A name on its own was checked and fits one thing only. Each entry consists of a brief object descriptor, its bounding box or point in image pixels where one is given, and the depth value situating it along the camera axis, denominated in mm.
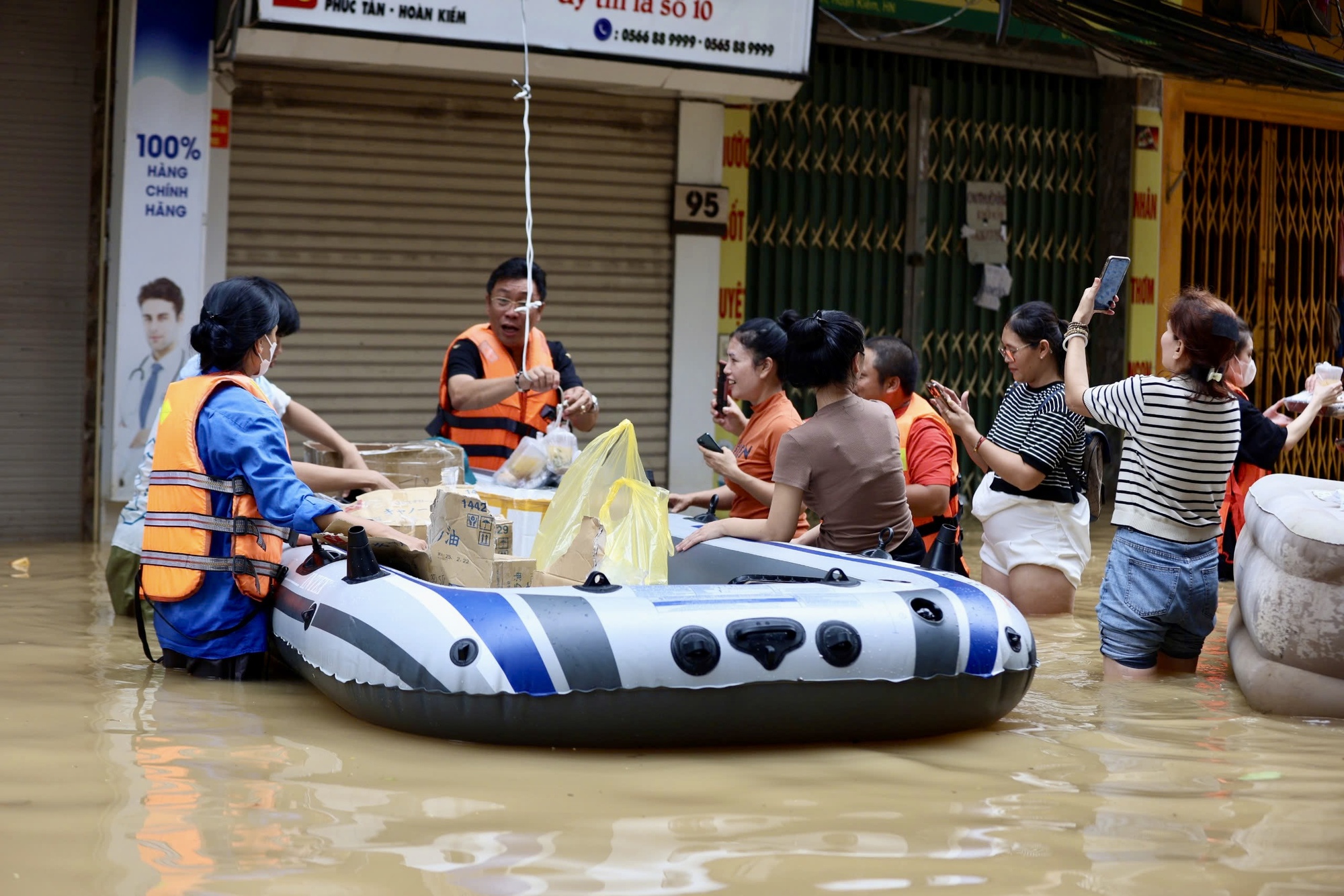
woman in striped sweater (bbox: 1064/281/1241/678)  4641
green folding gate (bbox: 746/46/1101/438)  10055
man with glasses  6281
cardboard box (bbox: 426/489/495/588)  4359
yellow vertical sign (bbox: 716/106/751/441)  9719
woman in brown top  4652
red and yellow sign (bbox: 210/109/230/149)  8211
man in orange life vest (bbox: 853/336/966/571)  5613
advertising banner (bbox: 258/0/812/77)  7633
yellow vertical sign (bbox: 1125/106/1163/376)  11148
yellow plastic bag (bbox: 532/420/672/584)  4633
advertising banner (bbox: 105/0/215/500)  7840
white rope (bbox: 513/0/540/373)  5965
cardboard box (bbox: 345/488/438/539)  4797
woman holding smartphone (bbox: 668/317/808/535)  5281
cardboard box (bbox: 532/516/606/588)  4461
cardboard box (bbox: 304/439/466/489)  5688
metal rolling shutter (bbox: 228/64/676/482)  8555
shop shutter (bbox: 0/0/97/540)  8172
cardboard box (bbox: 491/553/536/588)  4359
